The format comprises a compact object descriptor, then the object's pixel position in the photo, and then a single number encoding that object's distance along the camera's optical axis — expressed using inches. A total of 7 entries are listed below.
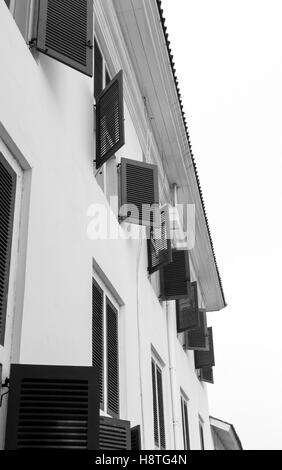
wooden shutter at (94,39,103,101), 260.5
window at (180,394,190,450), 401.1
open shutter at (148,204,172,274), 320.2
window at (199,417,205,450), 508.4
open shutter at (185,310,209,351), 470.3
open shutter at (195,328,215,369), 534.9
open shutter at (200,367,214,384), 561.0
